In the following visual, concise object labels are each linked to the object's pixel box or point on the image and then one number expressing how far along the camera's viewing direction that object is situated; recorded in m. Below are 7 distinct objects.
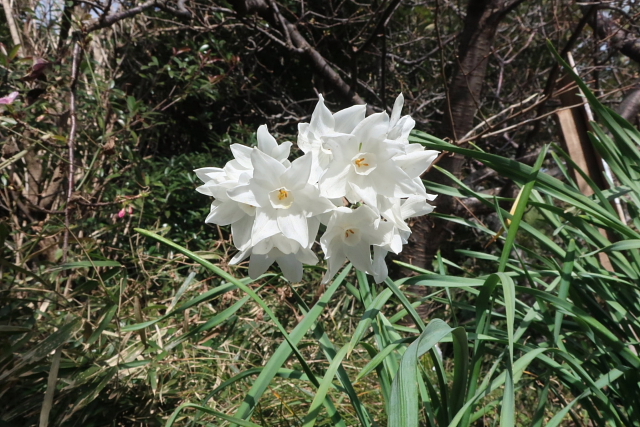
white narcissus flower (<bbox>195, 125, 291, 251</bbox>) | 0.29
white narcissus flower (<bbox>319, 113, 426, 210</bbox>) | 0.28
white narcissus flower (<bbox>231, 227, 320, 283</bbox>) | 0.28
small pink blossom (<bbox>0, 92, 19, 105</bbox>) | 0.50
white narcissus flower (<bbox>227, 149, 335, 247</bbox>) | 0.28
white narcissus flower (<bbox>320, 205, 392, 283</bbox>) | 0.28
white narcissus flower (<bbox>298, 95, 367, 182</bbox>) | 0.29
